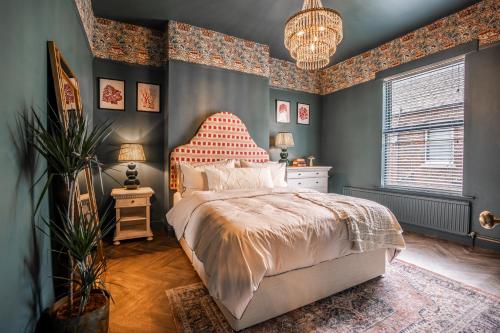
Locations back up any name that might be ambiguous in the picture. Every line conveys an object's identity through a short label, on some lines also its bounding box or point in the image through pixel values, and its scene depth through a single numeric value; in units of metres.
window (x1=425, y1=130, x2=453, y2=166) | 3.42
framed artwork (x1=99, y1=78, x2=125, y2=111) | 3.47
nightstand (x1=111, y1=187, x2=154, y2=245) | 3.17
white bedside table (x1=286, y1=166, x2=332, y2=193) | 4.45
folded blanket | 1.99
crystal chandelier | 2.22
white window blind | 3.36
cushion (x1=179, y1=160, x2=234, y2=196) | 3.15
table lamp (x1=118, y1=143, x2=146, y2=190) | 3.27
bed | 1.53
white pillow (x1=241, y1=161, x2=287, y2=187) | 3.56
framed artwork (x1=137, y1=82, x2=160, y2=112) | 3.70
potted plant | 1.28
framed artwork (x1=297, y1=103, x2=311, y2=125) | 5.18
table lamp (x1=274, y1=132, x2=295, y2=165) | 4.56
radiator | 3.22
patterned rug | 1.65
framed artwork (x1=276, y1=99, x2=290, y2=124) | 4.92
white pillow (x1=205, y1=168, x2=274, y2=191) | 3.05
